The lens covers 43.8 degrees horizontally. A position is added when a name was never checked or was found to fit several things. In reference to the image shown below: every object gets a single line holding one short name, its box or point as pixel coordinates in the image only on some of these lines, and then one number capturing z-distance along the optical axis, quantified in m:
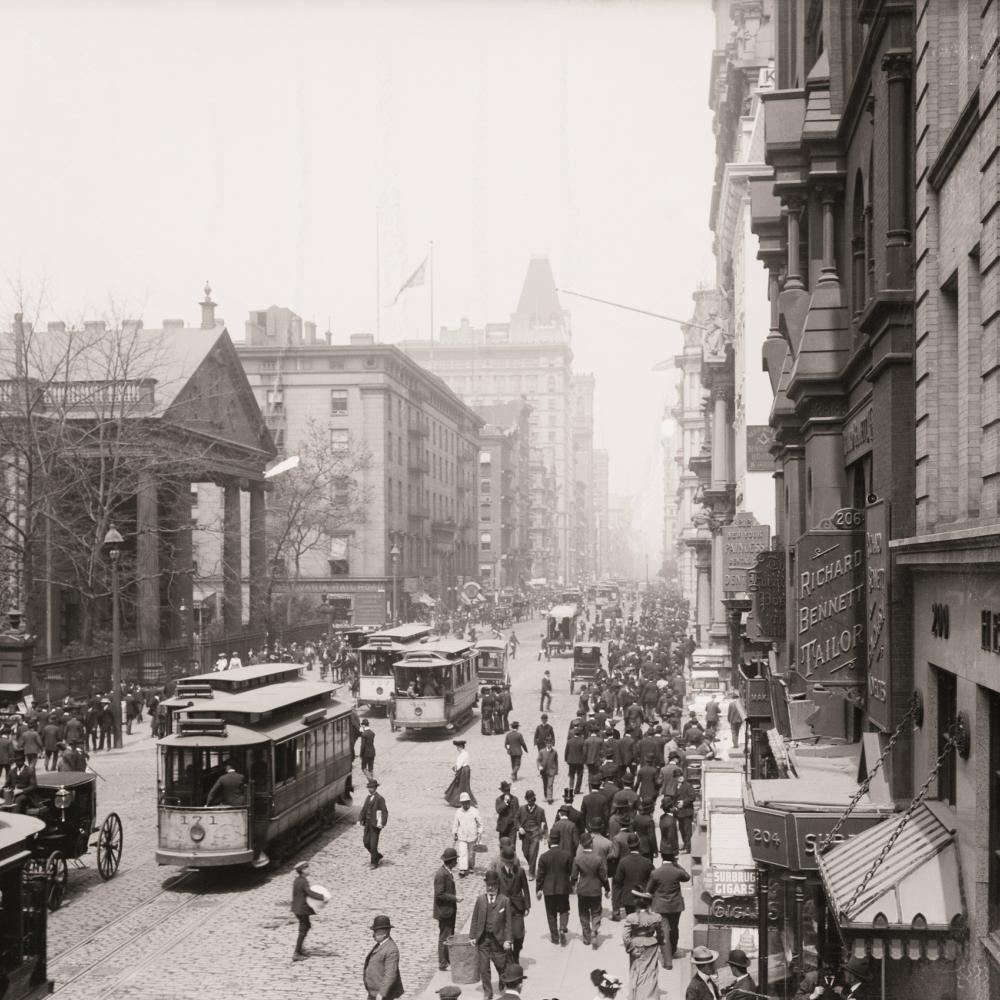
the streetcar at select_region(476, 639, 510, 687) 46.25
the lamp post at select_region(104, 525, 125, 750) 32.94
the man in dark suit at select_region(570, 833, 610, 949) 15.28
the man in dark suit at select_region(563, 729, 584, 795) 24.36
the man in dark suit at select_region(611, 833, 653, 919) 15.28
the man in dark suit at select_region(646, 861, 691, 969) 14.59
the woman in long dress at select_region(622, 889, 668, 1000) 12.00
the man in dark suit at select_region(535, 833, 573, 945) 15.41
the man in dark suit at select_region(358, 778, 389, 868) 19.45
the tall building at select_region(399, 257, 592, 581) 179.88
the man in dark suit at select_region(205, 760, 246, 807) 18.12
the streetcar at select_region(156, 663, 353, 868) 18.03
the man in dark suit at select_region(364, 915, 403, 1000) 11.92
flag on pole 81.12
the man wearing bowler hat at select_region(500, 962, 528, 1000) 11.33
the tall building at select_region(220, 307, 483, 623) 82.38
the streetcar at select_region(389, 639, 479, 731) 34.72
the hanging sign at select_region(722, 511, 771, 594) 28.34
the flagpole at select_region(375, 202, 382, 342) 82.69
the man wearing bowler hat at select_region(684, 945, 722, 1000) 10.59
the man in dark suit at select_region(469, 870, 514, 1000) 13.62
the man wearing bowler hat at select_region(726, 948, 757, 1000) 10.77
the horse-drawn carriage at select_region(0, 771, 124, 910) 17.02
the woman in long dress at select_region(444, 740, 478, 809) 21.59
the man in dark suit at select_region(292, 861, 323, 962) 15.12
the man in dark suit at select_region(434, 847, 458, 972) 14.68
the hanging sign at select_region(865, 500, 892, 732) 11.31
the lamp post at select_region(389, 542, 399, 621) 69.82
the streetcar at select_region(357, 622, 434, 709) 38.94
